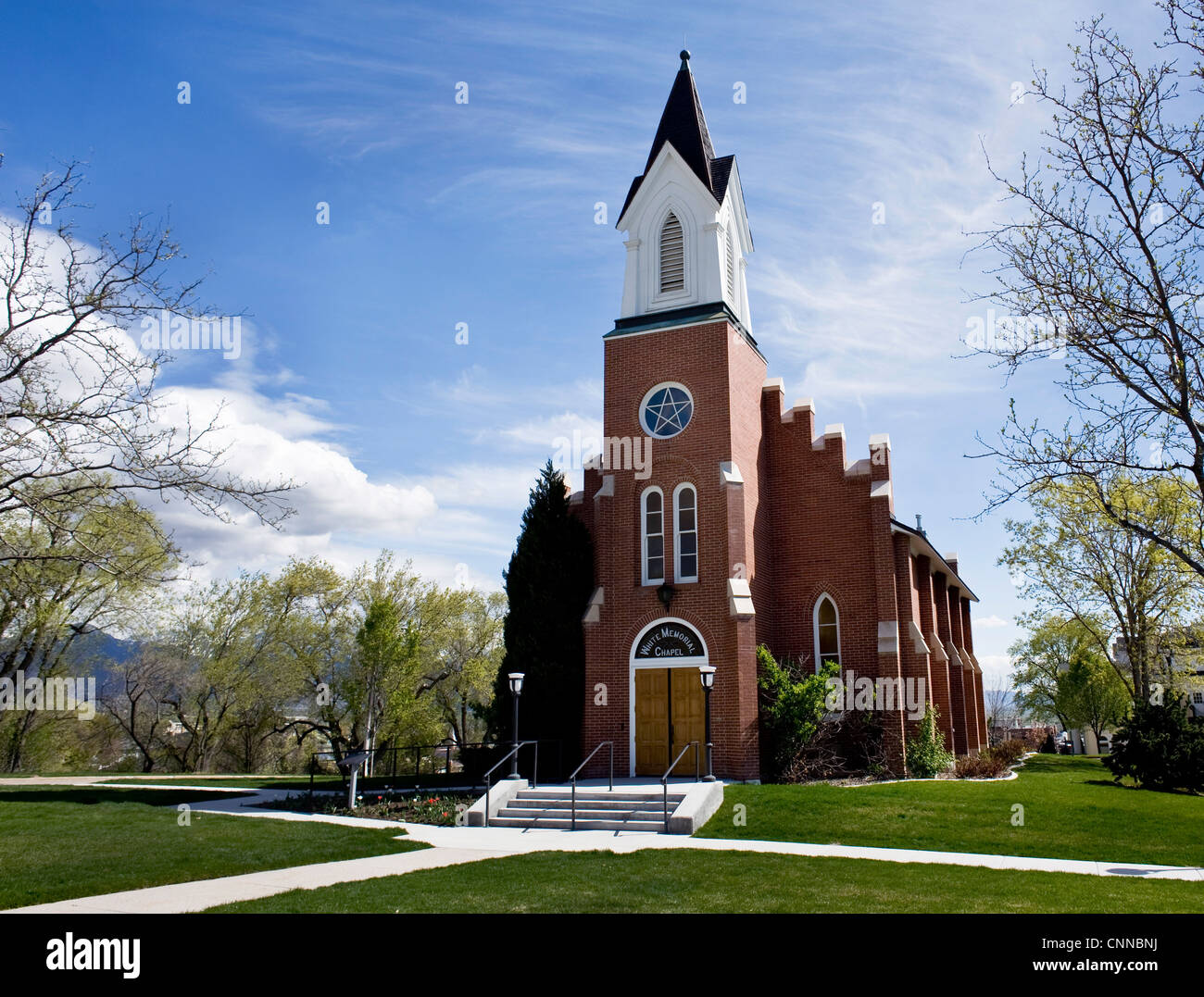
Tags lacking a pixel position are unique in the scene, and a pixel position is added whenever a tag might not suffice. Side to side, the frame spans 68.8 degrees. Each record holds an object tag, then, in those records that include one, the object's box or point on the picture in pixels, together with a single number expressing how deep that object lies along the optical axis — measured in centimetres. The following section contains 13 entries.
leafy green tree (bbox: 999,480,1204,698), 3061
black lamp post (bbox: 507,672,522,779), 1766
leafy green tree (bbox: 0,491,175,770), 2730
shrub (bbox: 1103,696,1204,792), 1856
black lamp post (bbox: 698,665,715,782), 1764
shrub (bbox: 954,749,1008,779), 2038
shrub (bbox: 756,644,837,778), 1925
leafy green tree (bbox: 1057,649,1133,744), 4369
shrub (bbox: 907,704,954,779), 2003
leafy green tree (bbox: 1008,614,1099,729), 4150
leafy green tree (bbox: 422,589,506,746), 4306
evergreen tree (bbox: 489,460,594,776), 2128
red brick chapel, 2016
